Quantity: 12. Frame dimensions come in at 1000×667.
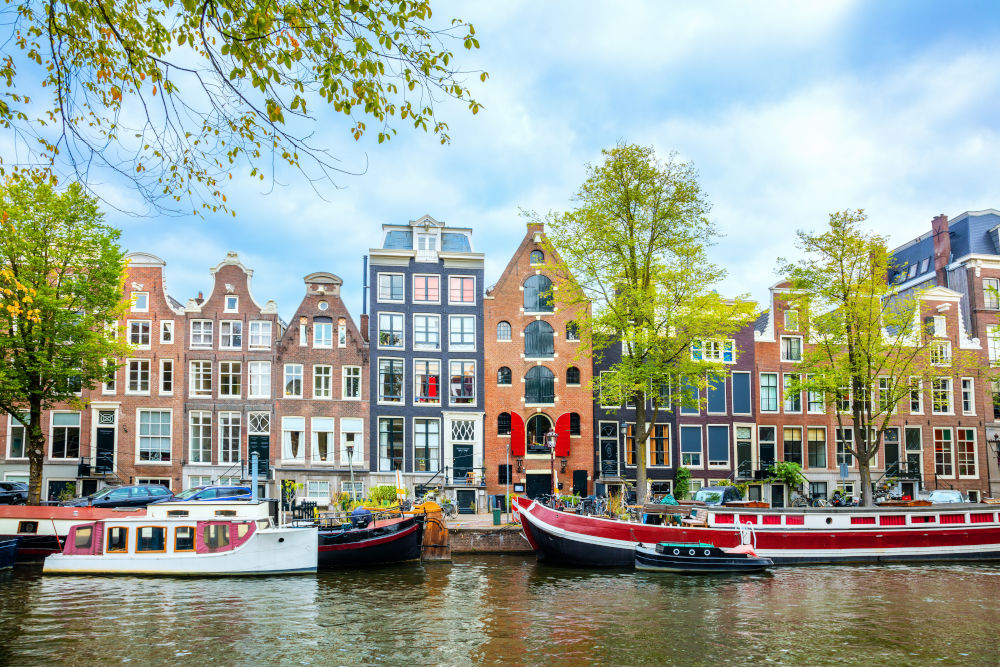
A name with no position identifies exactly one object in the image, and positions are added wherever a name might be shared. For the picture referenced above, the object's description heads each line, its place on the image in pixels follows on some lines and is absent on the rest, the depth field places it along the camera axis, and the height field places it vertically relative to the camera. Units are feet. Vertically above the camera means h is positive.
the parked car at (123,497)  102.42 -11.28
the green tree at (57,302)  101.09 +15.01
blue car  100.94 -10.62
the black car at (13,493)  109.29 -11.40
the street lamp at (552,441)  120.20 -4.97
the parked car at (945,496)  121.60 -14.06
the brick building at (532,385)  137.28 +4.42
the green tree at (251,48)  28.96 +13.97
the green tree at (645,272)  109.81 +19.72
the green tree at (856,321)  116.37 +13.08
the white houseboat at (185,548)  86.33 -15.09
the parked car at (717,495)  113.29 -12.98
